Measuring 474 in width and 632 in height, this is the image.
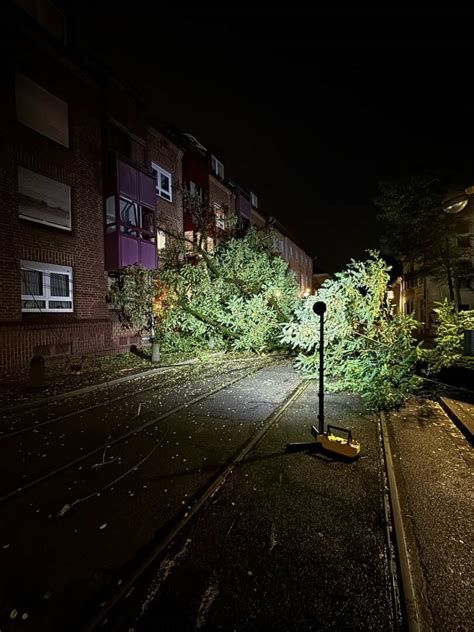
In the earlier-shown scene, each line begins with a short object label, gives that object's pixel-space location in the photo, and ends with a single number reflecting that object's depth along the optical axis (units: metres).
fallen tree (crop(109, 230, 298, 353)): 13.25
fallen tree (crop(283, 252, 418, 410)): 7.96
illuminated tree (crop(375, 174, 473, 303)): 21.03
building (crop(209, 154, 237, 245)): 20.26
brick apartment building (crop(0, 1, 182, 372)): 10.50
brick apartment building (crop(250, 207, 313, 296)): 33.06
